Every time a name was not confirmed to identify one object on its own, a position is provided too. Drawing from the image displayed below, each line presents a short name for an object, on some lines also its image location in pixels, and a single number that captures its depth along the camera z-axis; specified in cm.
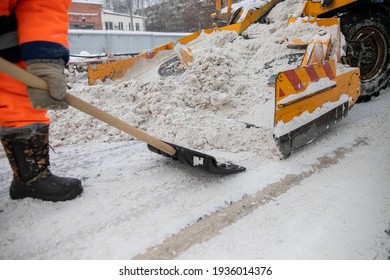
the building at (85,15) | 2739
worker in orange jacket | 138
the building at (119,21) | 3237
